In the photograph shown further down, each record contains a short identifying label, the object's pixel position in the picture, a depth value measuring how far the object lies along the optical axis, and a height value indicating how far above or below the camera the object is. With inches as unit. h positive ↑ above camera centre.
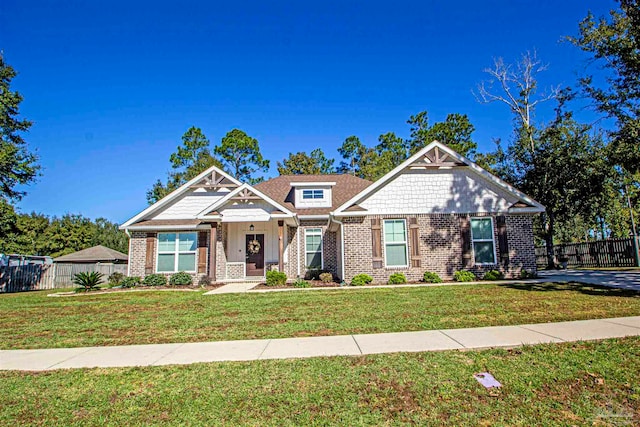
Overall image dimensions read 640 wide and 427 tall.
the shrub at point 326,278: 590.6 -42.0
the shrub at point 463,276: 549.0 -40.8
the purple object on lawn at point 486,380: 149.3 -56.4
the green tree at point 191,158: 1429.6 +394.8
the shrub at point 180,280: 624.7 -42.6
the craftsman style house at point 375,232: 574.9 +36.2
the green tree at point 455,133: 1382.9 +461.1
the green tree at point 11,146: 749.3 +240.4
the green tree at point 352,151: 1615.2 +459.8
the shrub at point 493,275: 558.3 -41.1
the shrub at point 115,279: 678.3 -42.5
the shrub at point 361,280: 547.5 -43.2
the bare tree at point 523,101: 956.6 +406.5
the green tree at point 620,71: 559.1 +286.0
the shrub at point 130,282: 613.0 -43.9
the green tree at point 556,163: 859.4 +212.5
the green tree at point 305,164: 1517.0 +385.1
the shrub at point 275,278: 566.9 -39.6
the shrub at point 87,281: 605.9 -39.7
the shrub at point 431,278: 551.2 -42.7
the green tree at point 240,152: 1453.0 +421.4
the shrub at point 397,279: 550.0 -43.1
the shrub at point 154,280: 626.5 -42.5
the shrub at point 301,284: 534.9 -47.3
